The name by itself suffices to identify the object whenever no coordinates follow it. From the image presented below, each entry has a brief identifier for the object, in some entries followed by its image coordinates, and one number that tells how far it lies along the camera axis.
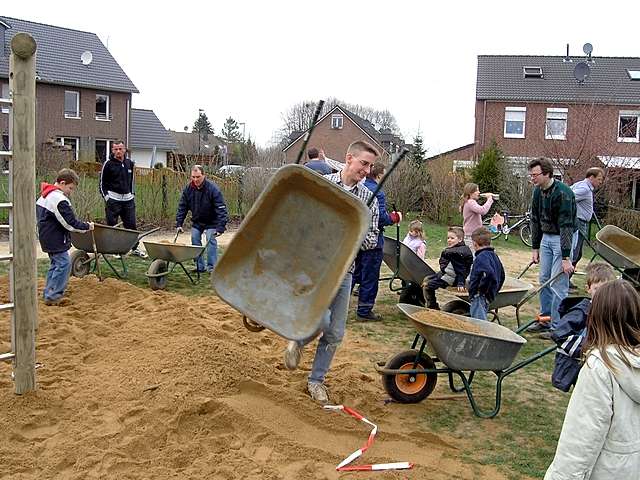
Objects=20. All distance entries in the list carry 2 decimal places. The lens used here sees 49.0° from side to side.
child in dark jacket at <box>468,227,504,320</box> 5.49
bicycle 16.63
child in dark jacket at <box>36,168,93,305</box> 6.70
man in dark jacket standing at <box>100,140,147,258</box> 9.62
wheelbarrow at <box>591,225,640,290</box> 7.91
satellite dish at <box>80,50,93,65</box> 34.91
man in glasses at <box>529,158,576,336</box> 6.54
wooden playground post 4.03
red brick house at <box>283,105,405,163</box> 49.12
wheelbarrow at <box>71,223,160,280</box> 7.98
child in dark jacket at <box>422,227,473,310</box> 6.55
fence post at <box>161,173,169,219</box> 15.02
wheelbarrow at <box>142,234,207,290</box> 8.23
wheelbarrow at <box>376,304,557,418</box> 4.20
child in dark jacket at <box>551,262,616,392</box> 3.56
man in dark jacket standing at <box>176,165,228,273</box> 9.19
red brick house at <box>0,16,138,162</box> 33.06
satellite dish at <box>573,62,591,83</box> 30.70
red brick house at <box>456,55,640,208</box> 28.30
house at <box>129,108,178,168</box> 41.94
